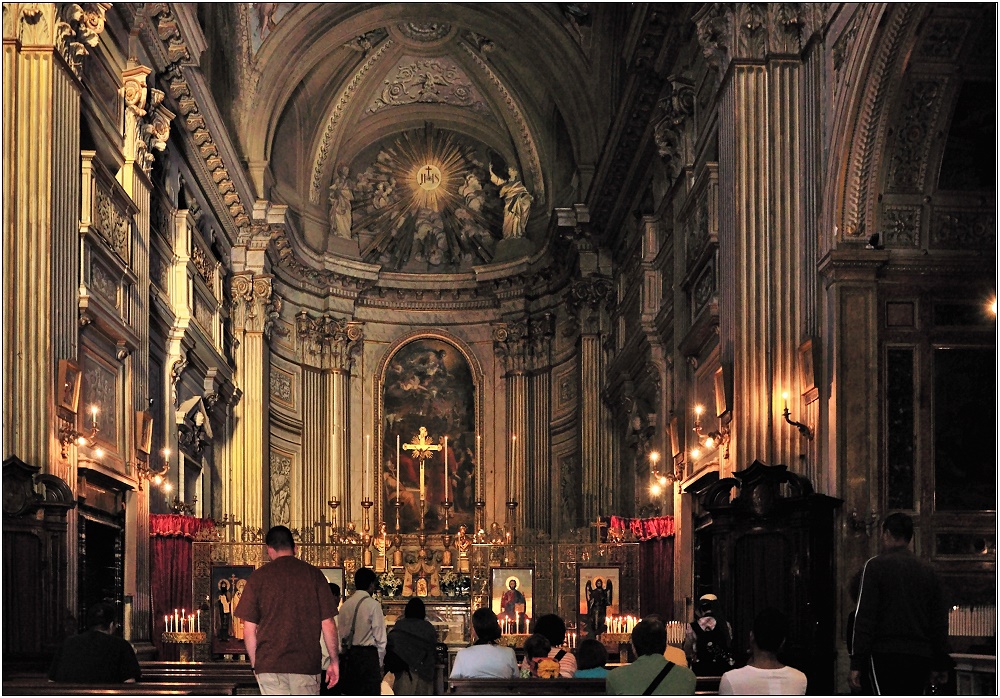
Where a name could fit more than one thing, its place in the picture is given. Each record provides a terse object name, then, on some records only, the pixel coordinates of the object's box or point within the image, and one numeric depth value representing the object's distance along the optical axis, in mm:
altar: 27359
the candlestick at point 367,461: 33719
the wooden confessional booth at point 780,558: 13227
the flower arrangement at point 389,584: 30125
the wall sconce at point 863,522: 13305
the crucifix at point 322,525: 32512
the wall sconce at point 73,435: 14602
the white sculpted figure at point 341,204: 34594
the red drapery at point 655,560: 21688
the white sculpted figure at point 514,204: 34406
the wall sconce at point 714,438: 16984
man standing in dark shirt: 8539
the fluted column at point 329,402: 33188
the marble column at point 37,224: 13953
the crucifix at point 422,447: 34531
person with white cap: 13016
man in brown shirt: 8977
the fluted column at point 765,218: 14891
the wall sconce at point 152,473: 18578
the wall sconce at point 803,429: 14079
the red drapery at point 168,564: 20750
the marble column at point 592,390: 29359
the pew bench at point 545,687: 10094
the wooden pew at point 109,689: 9930
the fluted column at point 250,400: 28828
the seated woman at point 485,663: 10898
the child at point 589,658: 10719
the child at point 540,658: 11555
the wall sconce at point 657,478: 21214
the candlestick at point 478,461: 34281
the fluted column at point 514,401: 33625
